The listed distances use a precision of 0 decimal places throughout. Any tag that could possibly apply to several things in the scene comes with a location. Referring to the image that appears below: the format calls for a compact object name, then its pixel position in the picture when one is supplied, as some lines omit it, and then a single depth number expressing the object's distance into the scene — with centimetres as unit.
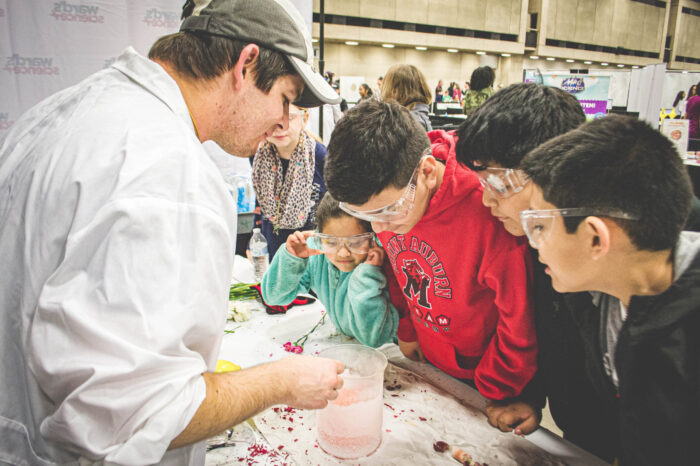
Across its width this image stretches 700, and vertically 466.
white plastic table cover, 120
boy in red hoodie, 138
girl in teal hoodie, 174
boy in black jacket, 91
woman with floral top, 321
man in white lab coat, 77
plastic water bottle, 250
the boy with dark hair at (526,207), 127
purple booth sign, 793
